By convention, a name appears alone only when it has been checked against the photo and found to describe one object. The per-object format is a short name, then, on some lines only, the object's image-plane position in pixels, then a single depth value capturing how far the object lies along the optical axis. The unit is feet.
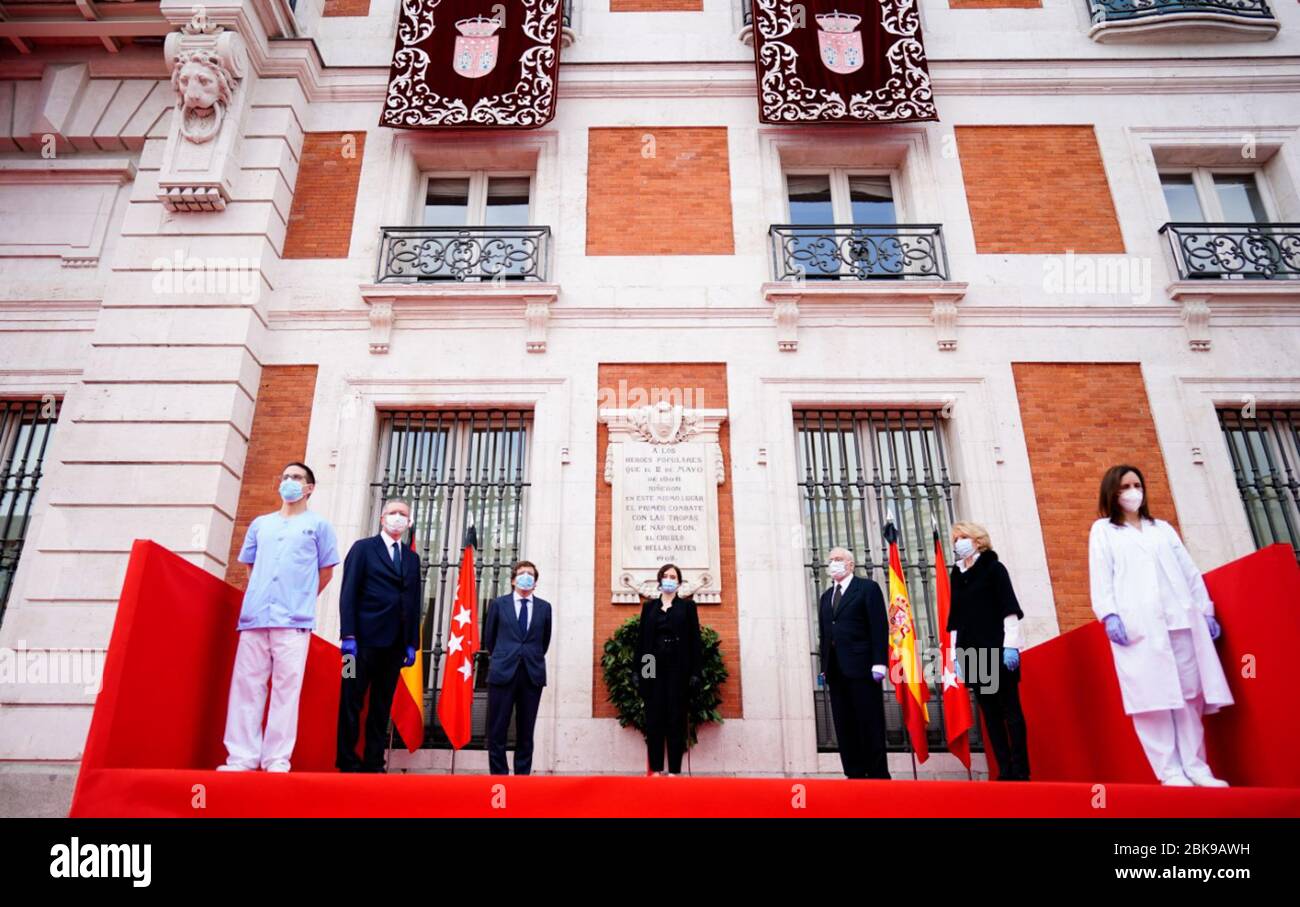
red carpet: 13.60
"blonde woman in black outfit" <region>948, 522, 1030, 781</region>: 20.54
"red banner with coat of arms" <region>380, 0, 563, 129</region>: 34.14
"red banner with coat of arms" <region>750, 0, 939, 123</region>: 33.91
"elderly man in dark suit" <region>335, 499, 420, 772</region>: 20.51
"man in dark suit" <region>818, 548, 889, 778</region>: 21.57
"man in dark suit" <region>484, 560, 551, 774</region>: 21.99
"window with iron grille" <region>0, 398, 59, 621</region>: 28.94
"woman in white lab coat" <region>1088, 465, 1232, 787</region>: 17.31
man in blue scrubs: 17.89
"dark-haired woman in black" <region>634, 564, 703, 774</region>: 22.57
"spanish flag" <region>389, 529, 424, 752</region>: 24.07
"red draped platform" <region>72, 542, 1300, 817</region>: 13.67
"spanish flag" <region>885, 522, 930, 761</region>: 23.54
